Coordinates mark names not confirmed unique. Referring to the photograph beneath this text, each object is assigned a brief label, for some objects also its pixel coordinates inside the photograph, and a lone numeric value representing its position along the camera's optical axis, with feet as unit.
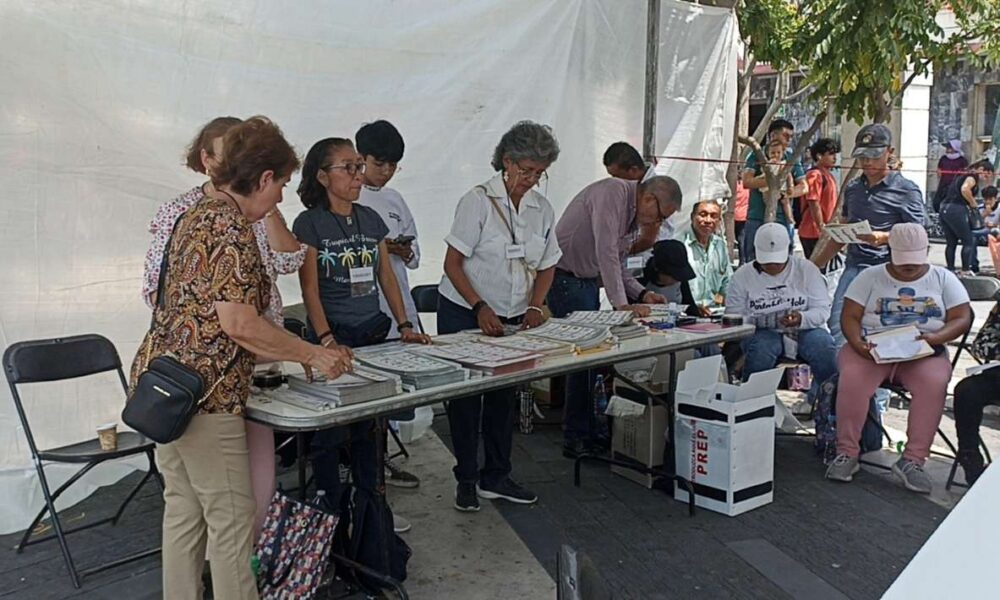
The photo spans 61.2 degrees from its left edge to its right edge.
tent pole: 16.49
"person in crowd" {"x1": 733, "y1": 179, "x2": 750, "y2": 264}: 26.68
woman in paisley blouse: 7.02
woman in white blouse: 10.93
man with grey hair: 12.64
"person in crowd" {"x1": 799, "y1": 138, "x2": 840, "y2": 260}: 21.98
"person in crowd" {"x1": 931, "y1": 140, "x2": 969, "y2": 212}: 39.19
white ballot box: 11.38
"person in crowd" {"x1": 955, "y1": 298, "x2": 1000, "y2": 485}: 12.16
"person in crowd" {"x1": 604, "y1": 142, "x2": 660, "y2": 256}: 13.48
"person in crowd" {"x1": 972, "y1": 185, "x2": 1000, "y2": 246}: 34.55
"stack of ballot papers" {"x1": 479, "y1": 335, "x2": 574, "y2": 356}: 9.76
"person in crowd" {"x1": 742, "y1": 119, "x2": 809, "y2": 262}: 21.77
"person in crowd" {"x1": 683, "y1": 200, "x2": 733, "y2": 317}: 16.87
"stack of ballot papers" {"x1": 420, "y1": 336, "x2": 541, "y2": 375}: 8.93
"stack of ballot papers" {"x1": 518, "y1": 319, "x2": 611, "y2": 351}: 10.25
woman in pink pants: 12.59
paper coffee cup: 10.07
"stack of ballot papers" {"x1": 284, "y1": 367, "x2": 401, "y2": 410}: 7.72
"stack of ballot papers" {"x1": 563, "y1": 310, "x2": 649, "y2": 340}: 10.99
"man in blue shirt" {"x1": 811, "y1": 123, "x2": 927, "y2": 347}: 15.66
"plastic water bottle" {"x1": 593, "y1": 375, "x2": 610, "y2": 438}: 13.87
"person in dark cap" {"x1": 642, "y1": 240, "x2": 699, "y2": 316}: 14.38
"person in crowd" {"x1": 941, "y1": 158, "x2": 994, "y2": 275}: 33.24
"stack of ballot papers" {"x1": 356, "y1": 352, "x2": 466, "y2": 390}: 8.34
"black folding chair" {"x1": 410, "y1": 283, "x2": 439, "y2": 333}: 15.39
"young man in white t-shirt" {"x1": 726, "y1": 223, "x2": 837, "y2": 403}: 14.23
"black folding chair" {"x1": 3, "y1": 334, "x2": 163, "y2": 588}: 9.84
